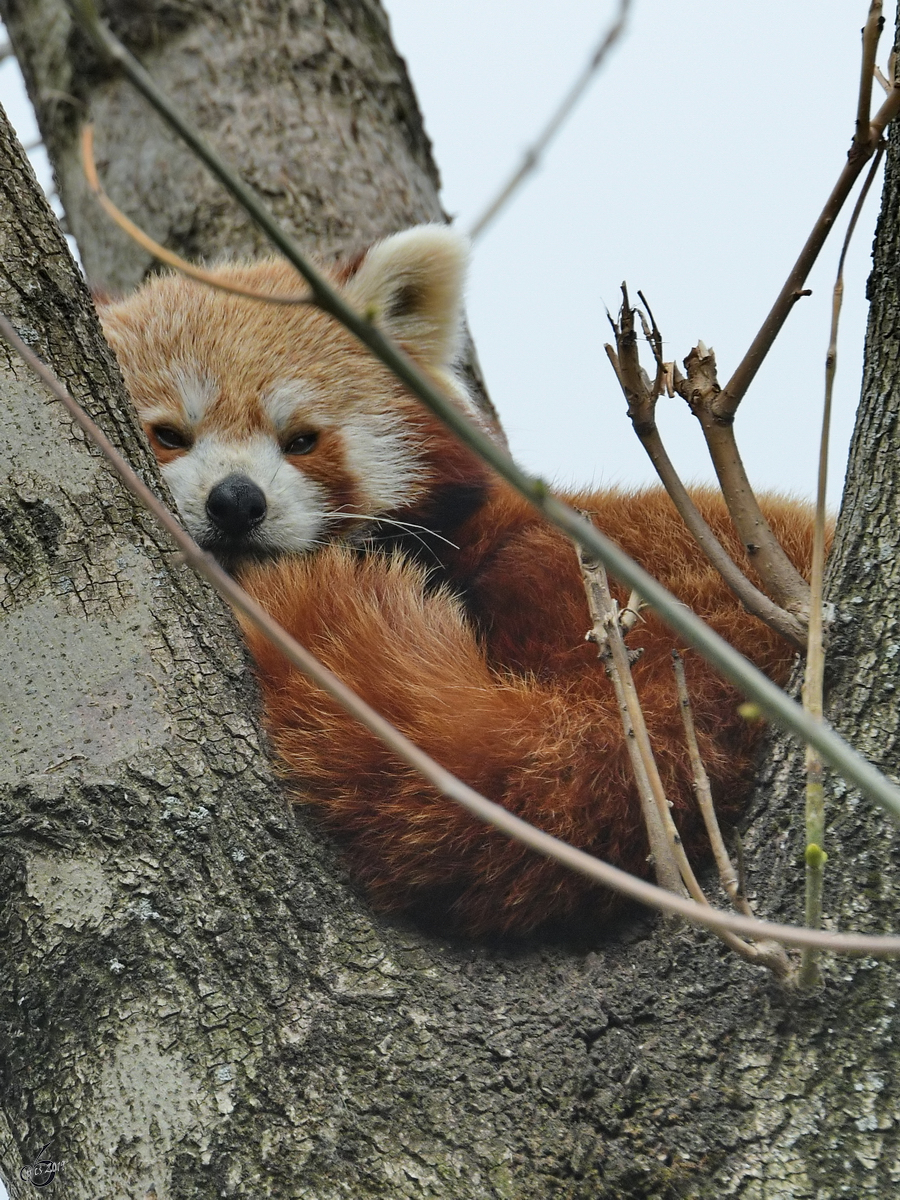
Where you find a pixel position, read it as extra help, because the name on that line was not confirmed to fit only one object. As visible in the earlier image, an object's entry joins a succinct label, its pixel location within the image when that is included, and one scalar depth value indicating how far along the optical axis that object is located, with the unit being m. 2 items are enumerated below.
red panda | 6.29
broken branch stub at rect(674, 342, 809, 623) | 6.27
